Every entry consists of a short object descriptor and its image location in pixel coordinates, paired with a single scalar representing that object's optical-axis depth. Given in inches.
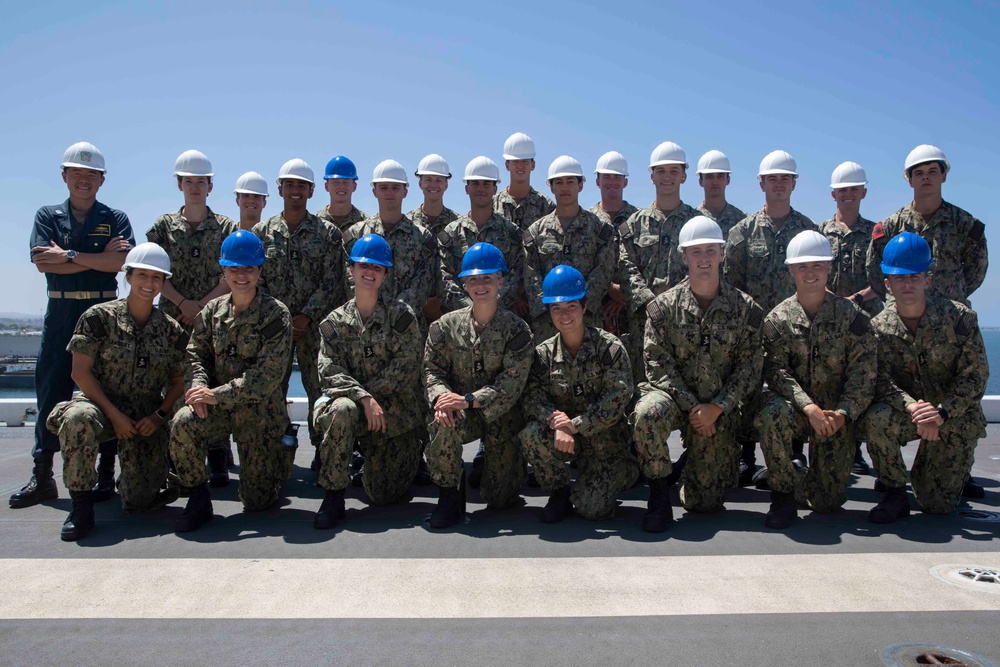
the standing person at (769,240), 240.8
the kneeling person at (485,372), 187.8
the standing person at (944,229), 223.9
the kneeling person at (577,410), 183.8
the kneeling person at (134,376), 187.3
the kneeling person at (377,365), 196.5
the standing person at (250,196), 269.9
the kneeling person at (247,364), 190.7
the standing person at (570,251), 243.1
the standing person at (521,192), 275.6
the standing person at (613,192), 270.3
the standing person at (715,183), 265.4
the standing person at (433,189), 279.4
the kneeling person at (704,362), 187.6
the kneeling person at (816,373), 183.6
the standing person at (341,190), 269.9
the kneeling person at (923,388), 183.8
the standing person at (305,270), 243.1
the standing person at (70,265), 210.2
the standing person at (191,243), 240.8
